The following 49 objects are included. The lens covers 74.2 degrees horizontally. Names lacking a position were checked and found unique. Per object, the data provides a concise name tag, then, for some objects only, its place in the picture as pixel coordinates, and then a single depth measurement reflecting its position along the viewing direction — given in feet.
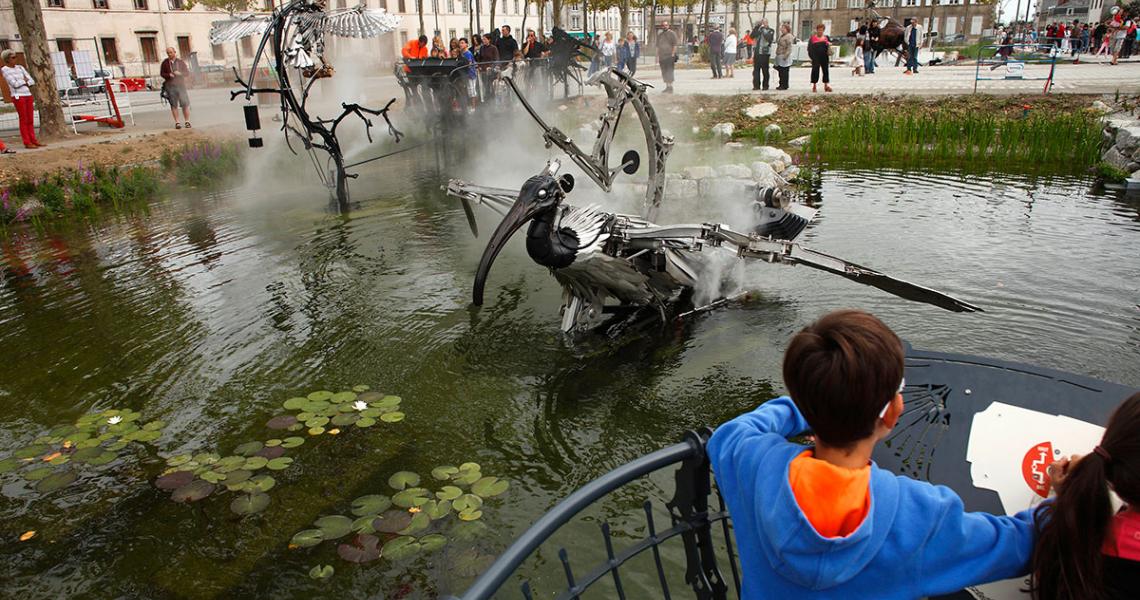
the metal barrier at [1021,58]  62.51
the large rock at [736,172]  40.93
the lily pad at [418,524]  14.66
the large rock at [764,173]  39.85
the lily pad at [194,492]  16.05
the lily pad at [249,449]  17.53
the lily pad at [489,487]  15.89
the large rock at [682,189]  34.27
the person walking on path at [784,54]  64.89
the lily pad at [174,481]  16.42
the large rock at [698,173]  39.86
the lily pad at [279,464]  16.96
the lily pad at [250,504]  15.60
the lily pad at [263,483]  16.24
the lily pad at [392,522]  14.75
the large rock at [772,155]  46.19
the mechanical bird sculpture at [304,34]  37.01
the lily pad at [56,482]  16.58
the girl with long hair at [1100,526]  5.35
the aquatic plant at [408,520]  14.25
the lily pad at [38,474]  16.92
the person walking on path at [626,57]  81.30
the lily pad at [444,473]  16.51
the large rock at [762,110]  59.93
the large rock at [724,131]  55.62
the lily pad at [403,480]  16.19
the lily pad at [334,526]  14.72
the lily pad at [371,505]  15.35
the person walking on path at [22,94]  51.52
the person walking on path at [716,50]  86.61
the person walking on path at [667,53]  72.38
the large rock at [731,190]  27.84
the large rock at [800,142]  51.34
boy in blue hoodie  5.59
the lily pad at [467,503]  15.34
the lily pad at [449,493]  15.69
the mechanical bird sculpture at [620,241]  19.98
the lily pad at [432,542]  14.17
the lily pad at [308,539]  14.56
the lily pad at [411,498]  15.48
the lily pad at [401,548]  14.01
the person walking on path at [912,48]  78.54
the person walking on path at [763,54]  68.49
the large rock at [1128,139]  40.34
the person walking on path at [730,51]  88.22
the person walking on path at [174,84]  62.13
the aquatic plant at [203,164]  49.06
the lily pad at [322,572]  13.69
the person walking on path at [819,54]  63.16
